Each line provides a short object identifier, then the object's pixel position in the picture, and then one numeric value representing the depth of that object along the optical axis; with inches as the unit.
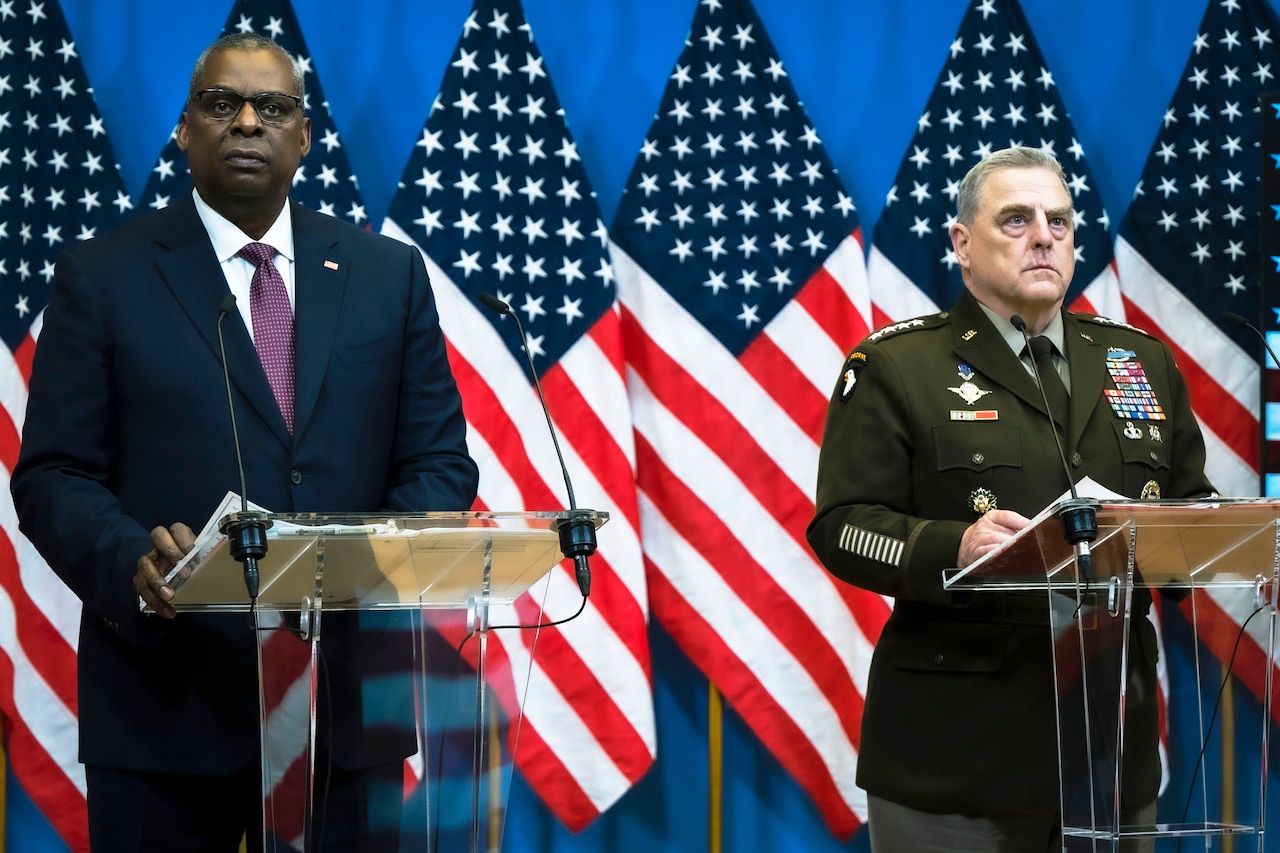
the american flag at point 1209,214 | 309.1
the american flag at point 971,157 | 306.8
